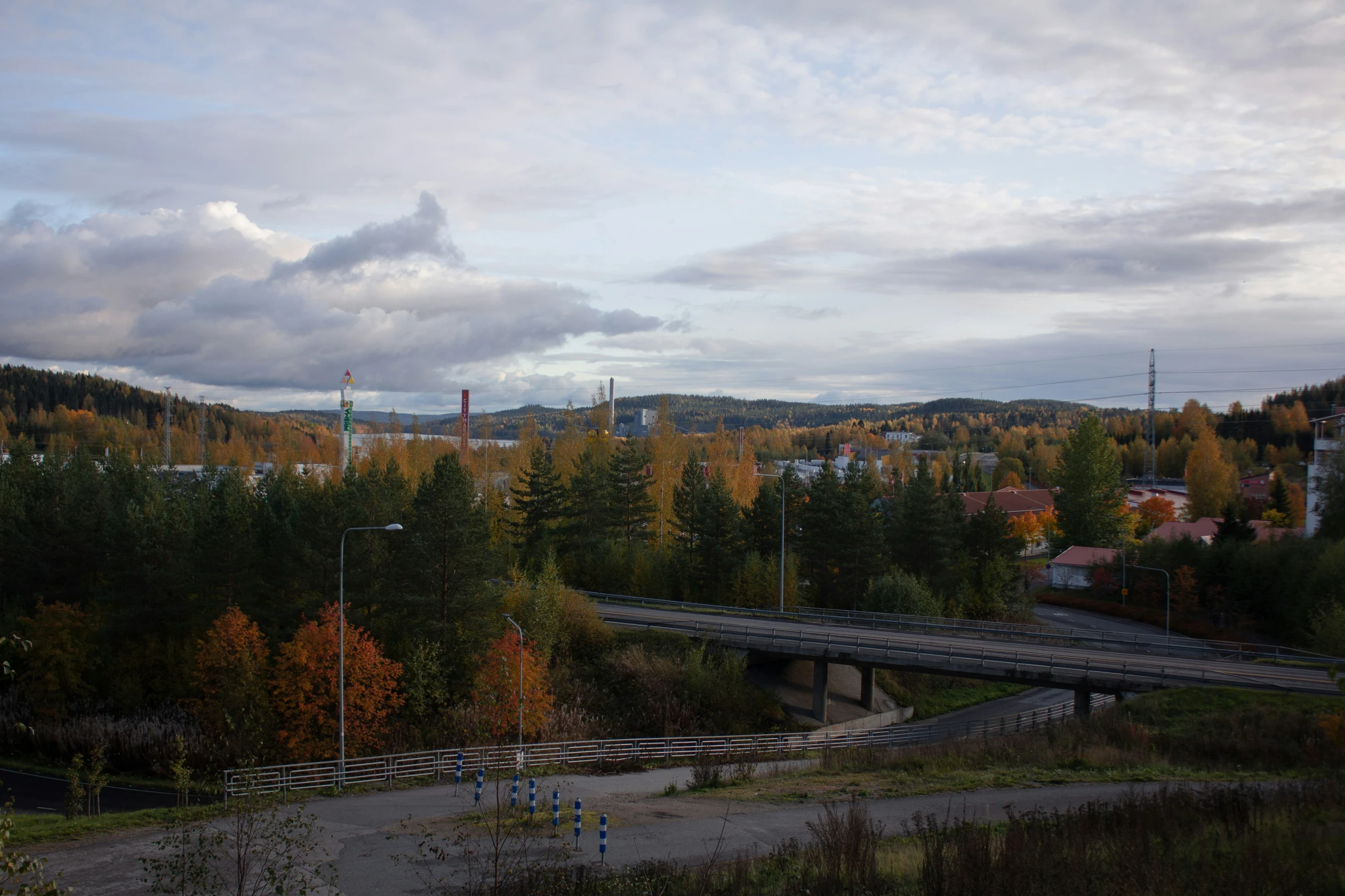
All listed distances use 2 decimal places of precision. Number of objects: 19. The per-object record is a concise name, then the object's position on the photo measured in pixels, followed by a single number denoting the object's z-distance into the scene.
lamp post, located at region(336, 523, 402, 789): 24.12
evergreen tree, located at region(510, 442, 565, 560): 62.81
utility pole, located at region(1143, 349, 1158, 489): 105.62
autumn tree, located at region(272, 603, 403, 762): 32.94
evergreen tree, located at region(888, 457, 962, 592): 57.75
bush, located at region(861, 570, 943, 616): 51.59
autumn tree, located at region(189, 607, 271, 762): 33.44
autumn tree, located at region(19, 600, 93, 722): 39.78
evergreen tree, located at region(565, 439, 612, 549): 62.09
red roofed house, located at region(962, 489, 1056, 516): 99.22
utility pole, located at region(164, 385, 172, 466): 92.44
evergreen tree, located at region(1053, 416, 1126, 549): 75.50
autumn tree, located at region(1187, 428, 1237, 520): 86.62
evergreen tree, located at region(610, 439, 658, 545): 64.12
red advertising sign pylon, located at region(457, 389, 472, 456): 97.79
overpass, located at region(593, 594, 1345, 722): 33.84
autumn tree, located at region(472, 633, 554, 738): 33.50
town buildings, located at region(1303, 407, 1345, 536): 64.75
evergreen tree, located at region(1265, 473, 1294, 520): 78.44
